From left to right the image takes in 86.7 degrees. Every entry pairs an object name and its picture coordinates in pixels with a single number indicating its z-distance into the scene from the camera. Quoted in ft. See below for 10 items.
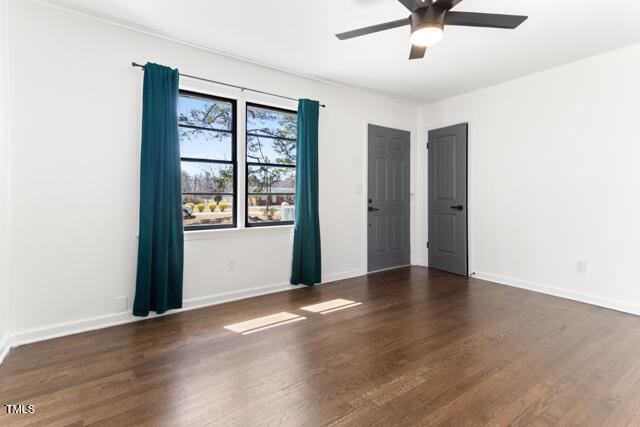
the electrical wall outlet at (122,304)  10.16
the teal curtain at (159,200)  10.17
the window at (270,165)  13.15
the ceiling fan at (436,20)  7.34
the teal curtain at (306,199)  13.65
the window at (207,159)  11.69
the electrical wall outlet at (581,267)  12.39
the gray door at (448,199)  16.35
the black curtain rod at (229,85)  10.30
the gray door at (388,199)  16.69
